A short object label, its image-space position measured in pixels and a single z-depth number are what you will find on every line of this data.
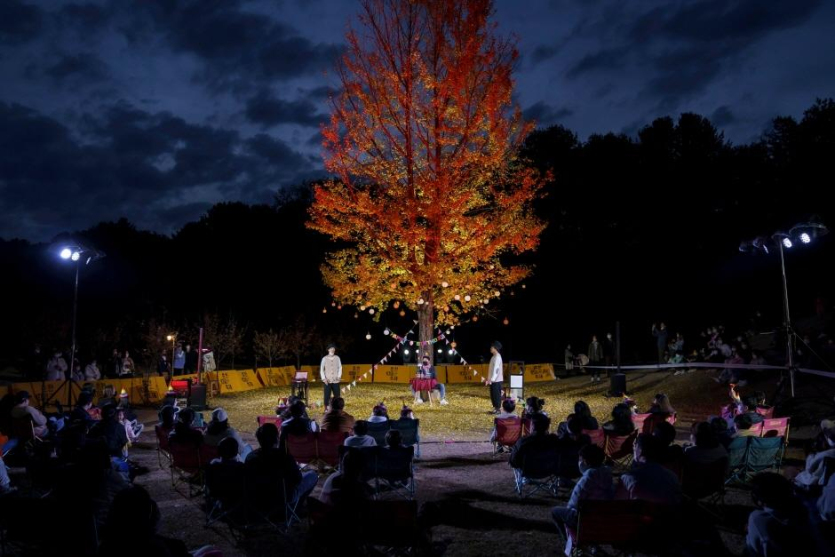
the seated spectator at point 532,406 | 11.50
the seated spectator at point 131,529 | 3.70
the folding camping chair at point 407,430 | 11.06
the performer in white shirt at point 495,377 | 18.06
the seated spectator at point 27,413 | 10.81
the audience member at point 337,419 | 10.55
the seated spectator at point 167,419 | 10.54
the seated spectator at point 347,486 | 5.53
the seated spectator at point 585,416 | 10.23
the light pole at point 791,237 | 14.72
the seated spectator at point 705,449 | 7.95
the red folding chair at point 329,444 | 9.97
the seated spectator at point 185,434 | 9.13
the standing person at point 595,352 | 27.86
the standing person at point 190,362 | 28.03
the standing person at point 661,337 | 26.61
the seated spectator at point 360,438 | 8.85
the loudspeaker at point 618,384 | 20.94
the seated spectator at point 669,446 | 7.62
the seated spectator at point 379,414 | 10.93
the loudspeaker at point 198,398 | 18.05
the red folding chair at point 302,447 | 9.88
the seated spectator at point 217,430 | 9.30
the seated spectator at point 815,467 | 6.98
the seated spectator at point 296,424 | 9.91
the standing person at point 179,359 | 25.27
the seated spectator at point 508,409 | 11.76
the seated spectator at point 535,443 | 8.82
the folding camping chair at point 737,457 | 8.97
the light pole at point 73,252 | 15.60
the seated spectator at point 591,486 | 6.42
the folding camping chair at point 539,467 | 8.83
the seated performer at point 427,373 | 19.58
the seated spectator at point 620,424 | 10.13
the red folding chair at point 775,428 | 10.70
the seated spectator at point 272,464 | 7.29
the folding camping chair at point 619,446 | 10.10
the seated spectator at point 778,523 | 4.17
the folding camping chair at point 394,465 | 8.69
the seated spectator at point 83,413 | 10.34
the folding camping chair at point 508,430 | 11.43
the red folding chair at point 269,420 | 11.42
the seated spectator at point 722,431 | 9.06
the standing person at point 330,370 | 17.81
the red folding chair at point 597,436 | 10.02
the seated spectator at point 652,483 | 6.29
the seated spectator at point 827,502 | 5.78
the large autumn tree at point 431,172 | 21.78
